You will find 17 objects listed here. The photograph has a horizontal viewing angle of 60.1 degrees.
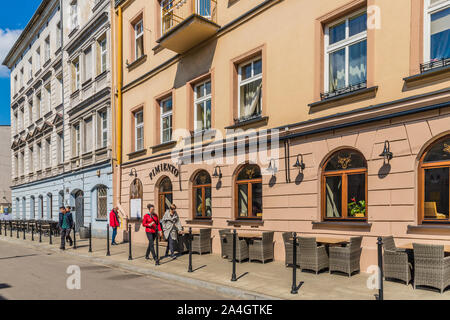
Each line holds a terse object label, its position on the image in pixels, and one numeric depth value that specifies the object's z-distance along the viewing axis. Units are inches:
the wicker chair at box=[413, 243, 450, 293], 255.8
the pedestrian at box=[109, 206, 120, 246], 593.3
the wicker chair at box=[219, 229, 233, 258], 413.4
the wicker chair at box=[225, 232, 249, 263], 394.6
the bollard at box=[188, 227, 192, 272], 348.6
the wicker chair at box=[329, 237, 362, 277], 313.1
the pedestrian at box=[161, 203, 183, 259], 432.6
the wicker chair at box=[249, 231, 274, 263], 384.2
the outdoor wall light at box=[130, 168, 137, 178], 637.9
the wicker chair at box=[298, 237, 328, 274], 326.3
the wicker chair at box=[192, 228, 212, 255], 459.2
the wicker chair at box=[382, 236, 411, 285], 277.0
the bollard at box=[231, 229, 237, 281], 310.0
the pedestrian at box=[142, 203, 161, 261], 430.9
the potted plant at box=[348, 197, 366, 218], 336.5
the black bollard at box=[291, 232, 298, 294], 264.8
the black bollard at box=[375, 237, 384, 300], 223.0
